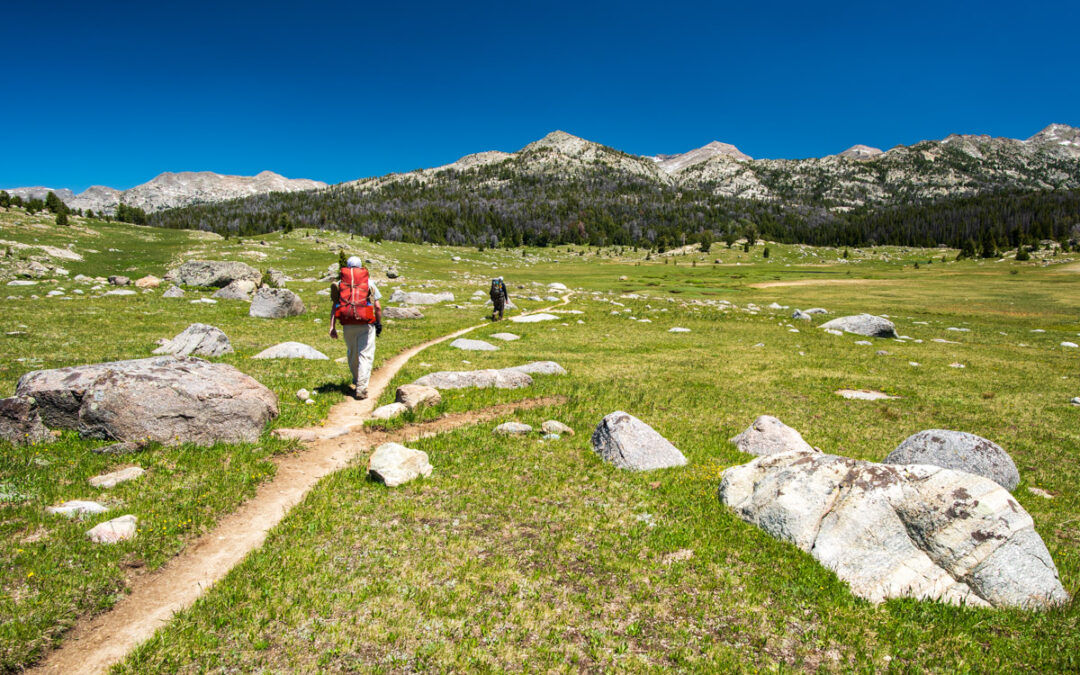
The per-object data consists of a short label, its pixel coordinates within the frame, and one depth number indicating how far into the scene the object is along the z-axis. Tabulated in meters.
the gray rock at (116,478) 8.76
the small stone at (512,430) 13.16
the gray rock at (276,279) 43.67
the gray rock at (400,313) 34.44
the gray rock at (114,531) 7.23
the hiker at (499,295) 36.28
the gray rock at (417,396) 14.96
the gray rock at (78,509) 7.64
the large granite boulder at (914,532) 6.99
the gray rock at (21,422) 9.83
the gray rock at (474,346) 25.44
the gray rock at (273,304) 32.22
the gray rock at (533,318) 36.41
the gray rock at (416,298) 42.81
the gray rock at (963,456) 11.23
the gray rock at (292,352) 20.16
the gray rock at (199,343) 19.20
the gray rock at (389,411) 14.18
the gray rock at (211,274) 43.25
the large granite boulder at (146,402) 10.37
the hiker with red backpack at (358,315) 15.17
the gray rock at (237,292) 39.32
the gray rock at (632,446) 11.46
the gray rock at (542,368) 20.11
